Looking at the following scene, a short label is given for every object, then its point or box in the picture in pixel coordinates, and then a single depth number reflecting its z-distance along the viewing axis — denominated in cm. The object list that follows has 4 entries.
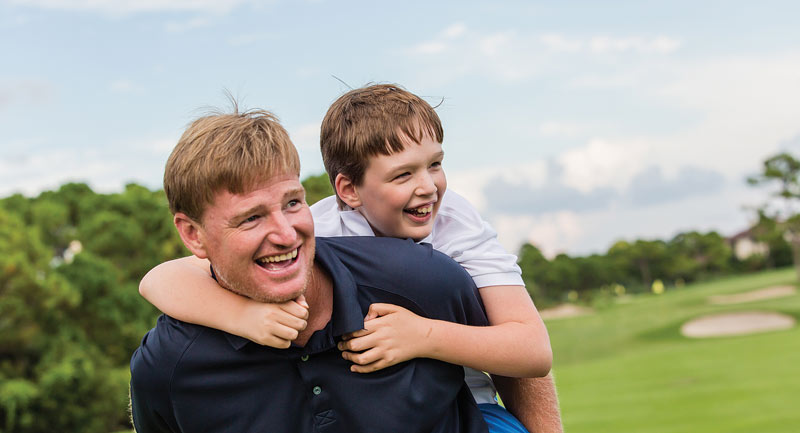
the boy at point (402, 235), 218
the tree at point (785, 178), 3628
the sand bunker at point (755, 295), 3009
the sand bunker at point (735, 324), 2502
